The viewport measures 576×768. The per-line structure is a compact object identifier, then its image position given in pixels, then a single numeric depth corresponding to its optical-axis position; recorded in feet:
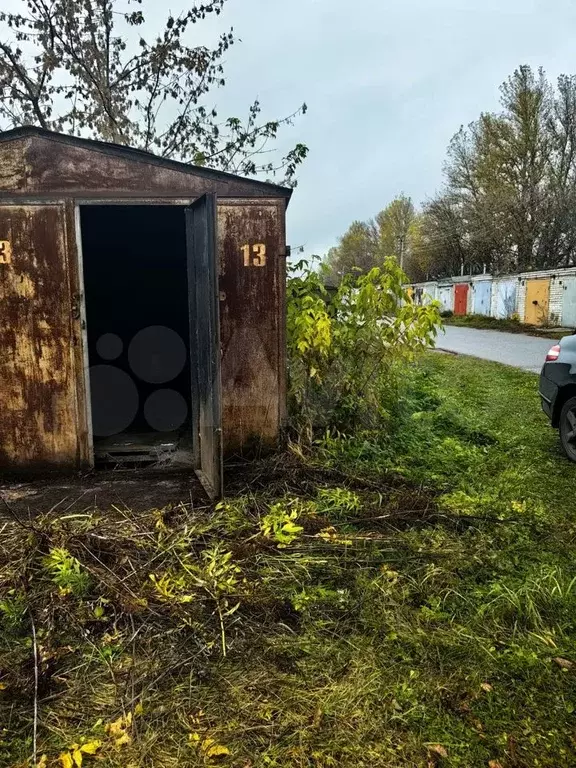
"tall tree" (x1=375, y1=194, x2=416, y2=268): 204.54
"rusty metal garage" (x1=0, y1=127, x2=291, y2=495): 15.47
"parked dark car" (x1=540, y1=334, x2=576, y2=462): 17.61
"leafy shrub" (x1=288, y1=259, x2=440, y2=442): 18.28
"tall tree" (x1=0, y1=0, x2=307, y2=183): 44.34
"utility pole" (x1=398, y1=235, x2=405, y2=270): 156.56
